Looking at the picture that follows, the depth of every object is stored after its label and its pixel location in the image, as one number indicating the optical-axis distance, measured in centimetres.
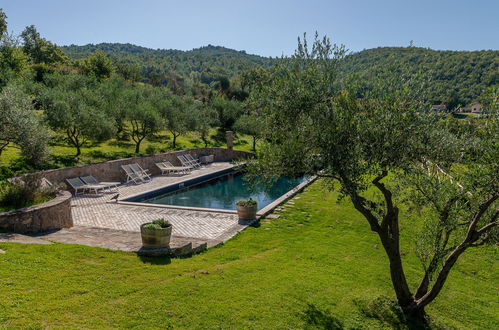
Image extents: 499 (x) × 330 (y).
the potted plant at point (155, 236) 779
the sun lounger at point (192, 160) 2609
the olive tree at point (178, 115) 2738
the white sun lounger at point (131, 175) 1958
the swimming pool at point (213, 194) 1686
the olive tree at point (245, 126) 3291
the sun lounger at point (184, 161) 2485
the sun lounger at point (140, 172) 2016
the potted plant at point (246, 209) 1170
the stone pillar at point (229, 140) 2931
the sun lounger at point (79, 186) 1603
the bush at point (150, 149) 2496
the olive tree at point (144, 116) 2395
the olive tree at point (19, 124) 1205
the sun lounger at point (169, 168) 2275
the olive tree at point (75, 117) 1834
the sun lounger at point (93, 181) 1684
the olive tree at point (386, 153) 515
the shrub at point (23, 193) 952
